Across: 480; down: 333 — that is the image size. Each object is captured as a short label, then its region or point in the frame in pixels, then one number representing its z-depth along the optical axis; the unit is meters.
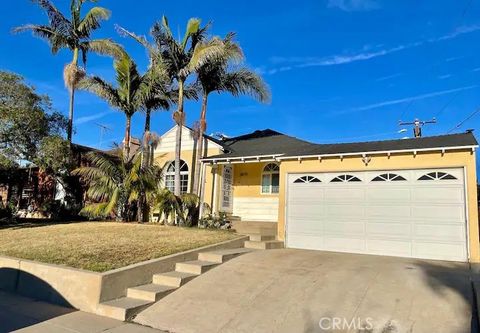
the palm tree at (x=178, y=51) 16.27
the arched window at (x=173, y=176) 18.47
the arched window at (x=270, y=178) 16.72
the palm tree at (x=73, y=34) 19.83
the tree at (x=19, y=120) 15.69
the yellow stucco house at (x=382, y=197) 10.66
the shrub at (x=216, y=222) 14.86
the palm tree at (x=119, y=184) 16.34
